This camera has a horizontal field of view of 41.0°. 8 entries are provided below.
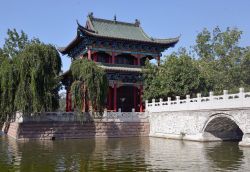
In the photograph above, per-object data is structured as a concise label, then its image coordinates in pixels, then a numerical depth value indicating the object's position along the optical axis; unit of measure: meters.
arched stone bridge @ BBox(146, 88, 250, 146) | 17.23
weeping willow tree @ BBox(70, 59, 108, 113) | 23.09
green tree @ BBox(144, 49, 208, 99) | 27.09
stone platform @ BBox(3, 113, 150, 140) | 21.88
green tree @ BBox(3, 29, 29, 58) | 40.41
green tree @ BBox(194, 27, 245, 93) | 34.06
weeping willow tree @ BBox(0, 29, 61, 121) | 21.14
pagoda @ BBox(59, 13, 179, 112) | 28.67
